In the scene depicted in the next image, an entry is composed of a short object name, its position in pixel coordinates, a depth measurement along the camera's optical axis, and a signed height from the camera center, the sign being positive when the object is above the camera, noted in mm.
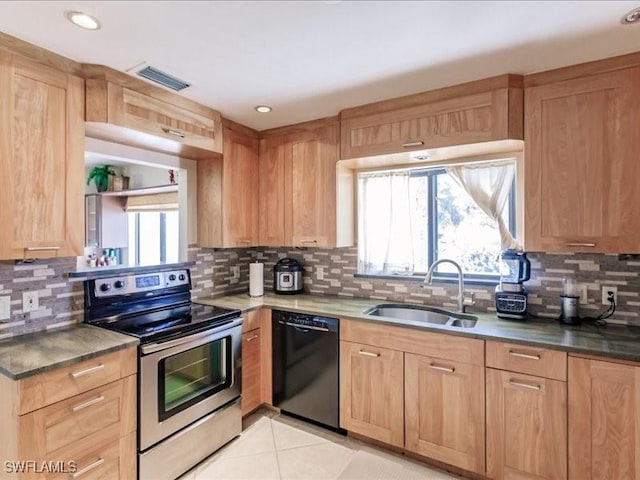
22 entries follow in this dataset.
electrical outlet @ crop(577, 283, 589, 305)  2119 -327
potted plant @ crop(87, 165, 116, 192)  3434 +667
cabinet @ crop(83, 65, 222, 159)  1910 +786
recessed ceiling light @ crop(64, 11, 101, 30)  1432 +953
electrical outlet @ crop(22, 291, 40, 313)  1879 -334
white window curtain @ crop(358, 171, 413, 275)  2805 +139
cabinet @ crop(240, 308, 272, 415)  2566 -914
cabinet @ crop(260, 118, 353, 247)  2740 +443
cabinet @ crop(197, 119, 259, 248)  2783 +410
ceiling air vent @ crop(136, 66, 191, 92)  1937 +970
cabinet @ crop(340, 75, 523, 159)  2008 +791
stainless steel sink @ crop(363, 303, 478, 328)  2297 -539
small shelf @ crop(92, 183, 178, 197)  3053 +490
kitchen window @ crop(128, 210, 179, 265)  2885 +32
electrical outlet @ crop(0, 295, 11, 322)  1790 -350
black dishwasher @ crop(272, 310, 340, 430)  2412 -922
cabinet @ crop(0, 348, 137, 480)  1431 -807
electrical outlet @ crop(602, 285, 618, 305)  2039 -317
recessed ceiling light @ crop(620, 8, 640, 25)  1424 +954
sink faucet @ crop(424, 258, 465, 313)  2393 -283
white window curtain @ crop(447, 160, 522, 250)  2375 +386
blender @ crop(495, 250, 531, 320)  2150 -305
